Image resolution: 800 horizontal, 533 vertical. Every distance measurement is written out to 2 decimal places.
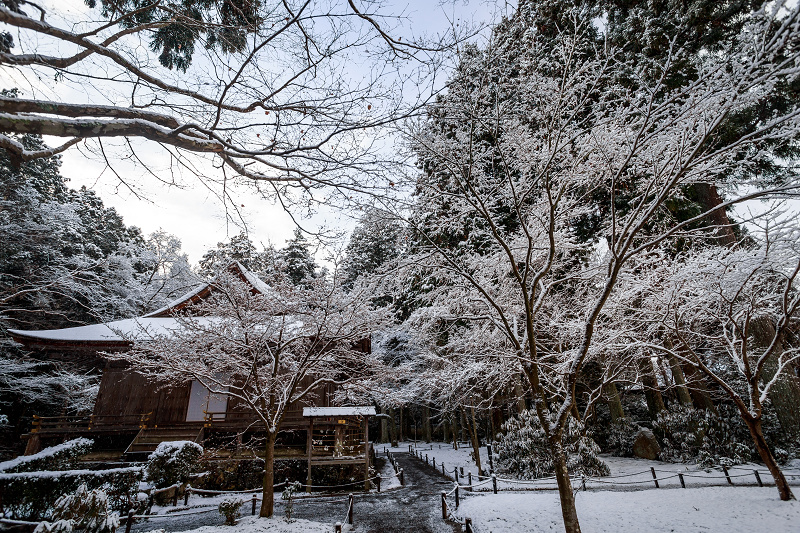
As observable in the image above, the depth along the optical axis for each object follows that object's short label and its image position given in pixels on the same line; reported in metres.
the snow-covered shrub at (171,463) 10.68
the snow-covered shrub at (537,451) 12.05
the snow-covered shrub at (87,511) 5.76
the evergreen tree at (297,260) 29.25
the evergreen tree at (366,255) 28.44
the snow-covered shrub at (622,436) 16.48
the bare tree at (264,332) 9.21
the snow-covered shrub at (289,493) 8.20
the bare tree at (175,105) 3.04
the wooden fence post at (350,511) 8.84
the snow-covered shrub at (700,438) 12.29
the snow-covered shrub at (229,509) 7.74
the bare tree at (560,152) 4.39
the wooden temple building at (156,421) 13.68
